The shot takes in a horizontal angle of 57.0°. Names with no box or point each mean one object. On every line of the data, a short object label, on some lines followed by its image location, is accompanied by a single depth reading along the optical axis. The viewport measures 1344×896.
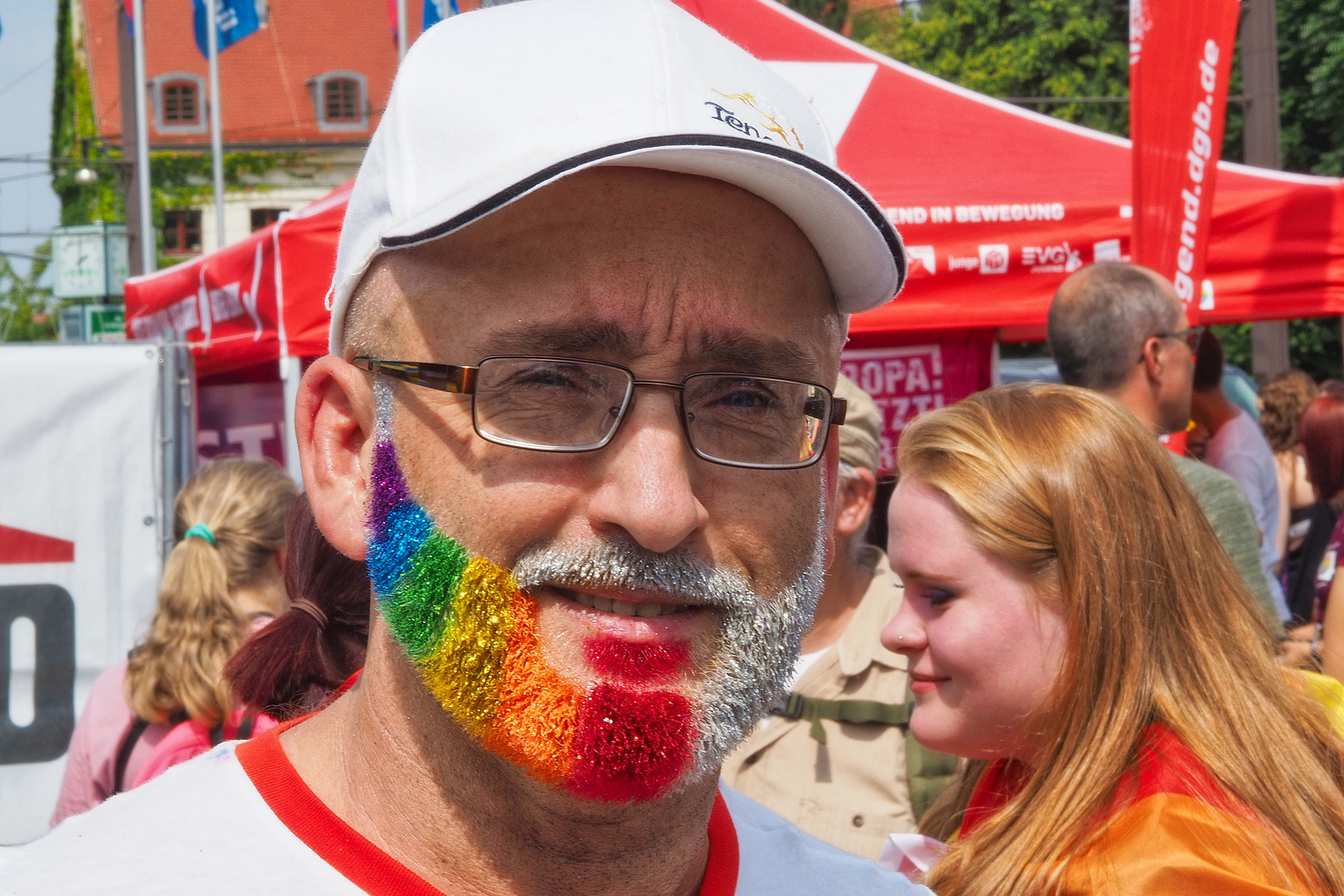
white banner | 3.83
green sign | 21.22
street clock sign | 22.48
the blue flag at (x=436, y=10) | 6.88
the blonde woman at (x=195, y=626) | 2.96
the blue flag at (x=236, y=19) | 13.47
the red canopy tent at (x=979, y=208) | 4.50
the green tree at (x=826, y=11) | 32.12
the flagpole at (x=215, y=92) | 13.58
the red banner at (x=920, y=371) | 5.27
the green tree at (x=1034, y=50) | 28.00
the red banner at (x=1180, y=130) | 4.18
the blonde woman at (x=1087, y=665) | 1.78
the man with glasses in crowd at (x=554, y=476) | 1.12
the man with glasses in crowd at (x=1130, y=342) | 3.67
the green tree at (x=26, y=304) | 46.47
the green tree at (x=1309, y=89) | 19.90
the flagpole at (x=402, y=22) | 8.13
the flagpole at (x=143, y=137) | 12.69
